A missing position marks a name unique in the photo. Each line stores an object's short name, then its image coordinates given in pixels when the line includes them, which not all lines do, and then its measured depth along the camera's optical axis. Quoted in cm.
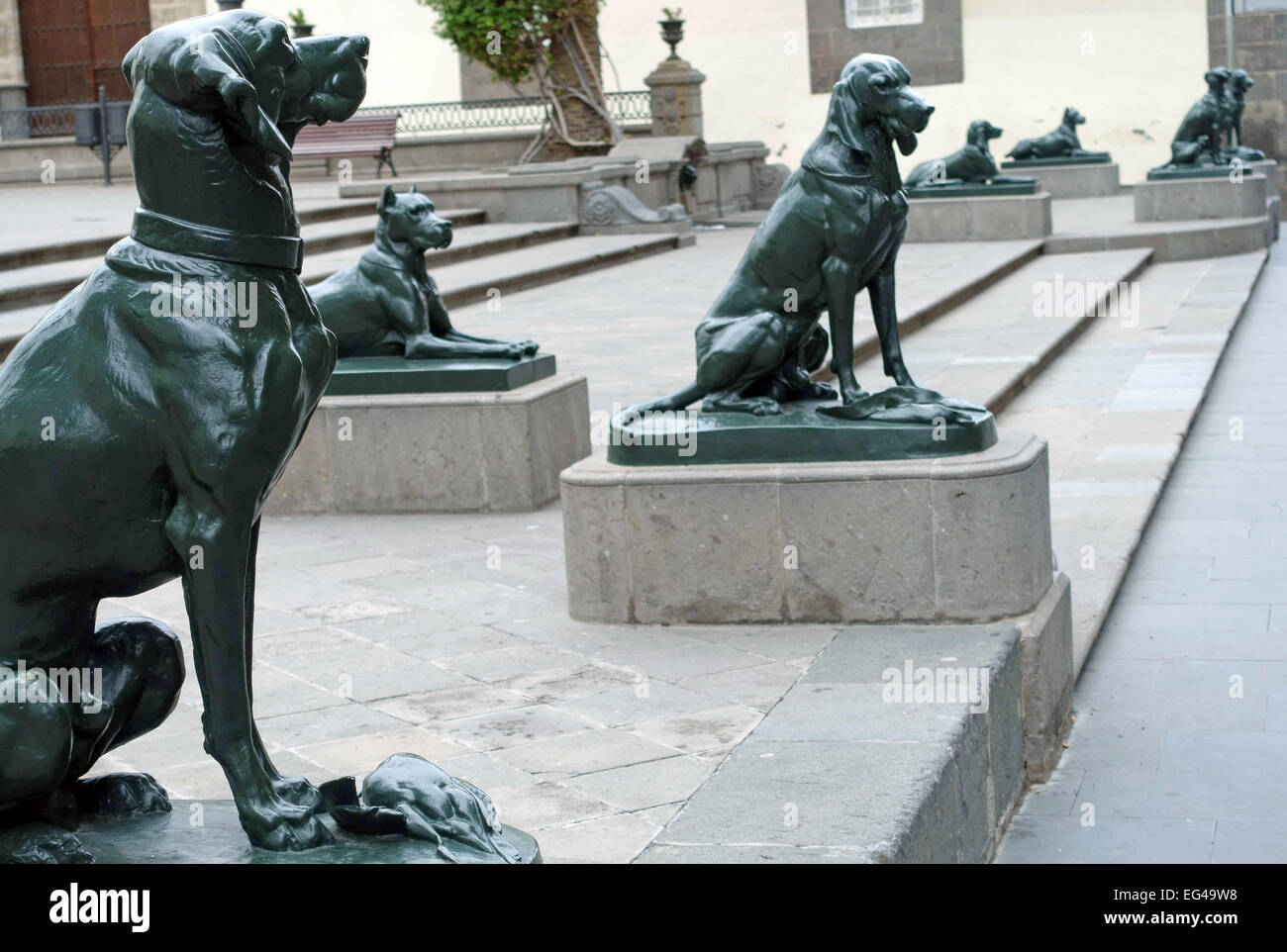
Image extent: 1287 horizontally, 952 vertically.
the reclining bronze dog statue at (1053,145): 2425
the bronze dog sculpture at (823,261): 497
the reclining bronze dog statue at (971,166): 1895
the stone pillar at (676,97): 2398
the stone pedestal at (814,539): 488
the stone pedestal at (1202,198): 1891
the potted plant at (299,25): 2303
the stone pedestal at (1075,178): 2419
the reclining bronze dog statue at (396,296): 697
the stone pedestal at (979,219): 1838
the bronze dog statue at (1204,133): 1920
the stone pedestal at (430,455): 717
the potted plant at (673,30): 2486
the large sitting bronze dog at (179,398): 234
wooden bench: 2414
